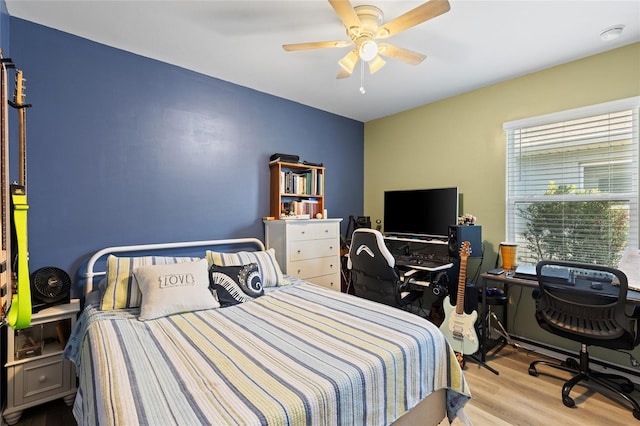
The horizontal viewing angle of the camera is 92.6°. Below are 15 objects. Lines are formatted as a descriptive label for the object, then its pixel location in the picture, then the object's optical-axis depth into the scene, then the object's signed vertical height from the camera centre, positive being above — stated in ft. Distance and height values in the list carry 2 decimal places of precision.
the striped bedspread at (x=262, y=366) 3.47 -2.21
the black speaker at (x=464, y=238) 9.32 -0.90
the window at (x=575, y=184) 8.00 +0.73
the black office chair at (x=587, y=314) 6.31 -2.31
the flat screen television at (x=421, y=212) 10.55 -0.11
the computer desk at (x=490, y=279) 7.94 -1.96
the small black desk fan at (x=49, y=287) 6.82 -1.80
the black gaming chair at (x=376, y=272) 8.75 -1.89
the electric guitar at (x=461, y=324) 7.98 -3.09
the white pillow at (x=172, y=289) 6.37 -1.76
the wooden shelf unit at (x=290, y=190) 10.93 +0.77
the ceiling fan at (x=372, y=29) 5.22 +3.41
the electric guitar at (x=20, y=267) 4.39 -0.86
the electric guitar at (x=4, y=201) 3.93 +0.10
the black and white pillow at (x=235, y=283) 7.27 -1.84
